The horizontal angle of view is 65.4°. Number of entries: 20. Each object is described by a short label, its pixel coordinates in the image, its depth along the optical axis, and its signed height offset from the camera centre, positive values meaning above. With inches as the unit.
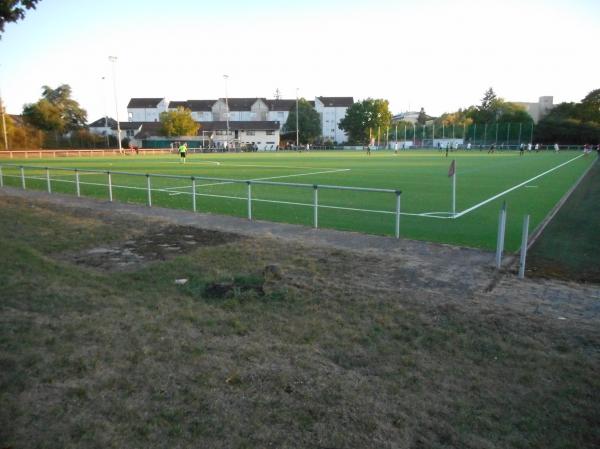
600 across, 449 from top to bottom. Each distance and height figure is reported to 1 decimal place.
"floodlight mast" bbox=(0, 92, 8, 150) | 2339.2 +56.5
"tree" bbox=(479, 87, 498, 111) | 5271.7 +427.9
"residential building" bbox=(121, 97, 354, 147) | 4958.2 +300.6
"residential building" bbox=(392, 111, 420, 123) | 6431.6 +309.0
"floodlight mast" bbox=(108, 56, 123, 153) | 2664.1 +319.0
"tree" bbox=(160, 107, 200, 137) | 3710.6 +113.4
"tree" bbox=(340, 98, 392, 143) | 4426.7 +185.8
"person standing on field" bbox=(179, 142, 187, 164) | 1600.6 -42.1
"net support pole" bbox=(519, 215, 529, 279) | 265.3 -66.9
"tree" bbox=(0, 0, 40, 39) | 447.9 +123.5
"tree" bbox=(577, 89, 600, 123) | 3604.8 +228.6
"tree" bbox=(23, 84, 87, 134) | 3240.7 +182.0
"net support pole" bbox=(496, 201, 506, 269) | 278.2 -59.5
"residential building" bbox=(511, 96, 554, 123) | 5068.9 +351.5
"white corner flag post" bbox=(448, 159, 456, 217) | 430.5 -30.0
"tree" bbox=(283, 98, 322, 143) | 4323.3 +132.9
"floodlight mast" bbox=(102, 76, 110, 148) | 3098.9 -29.7
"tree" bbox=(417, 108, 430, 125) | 6726.4 +286.7
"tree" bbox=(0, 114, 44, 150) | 2498.8 +7.7
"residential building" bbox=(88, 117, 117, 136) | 4734.0 +130.8
